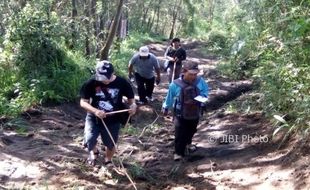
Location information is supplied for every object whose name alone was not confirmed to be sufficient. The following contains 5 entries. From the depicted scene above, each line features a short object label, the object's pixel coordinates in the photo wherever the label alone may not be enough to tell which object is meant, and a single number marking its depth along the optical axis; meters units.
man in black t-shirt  6.43
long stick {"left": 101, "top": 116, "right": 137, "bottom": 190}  6.32
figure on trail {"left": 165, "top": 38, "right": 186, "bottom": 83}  12.06
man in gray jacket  11.49
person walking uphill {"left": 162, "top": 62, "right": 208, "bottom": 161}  7.07
